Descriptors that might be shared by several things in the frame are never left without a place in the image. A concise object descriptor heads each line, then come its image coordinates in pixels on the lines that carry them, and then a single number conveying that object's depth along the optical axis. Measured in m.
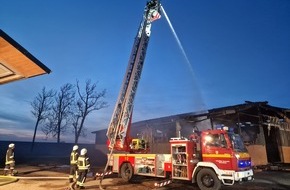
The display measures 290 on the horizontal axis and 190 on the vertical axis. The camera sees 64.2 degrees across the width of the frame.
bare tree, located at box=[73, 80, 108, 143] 37.76
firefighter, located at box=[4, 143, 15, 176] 13.96
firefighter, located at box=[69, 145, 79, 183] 10.53
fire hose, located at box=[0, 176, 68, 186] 10.93
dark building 19.30
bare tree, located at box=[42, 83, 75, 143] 42.37
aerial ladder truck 9.72
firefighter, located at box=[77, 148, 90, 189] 9.90
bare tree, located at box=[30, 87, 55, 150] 41.02
